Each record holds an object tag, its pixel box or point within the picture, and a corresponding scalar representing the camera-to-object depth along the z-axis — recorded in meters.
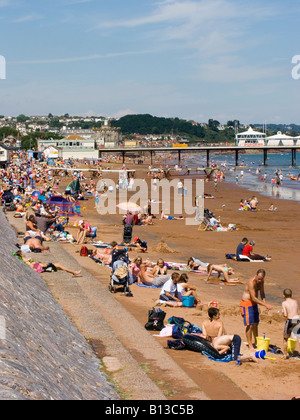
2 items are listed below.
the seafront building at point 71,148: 89.94
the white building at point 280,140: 107.90
